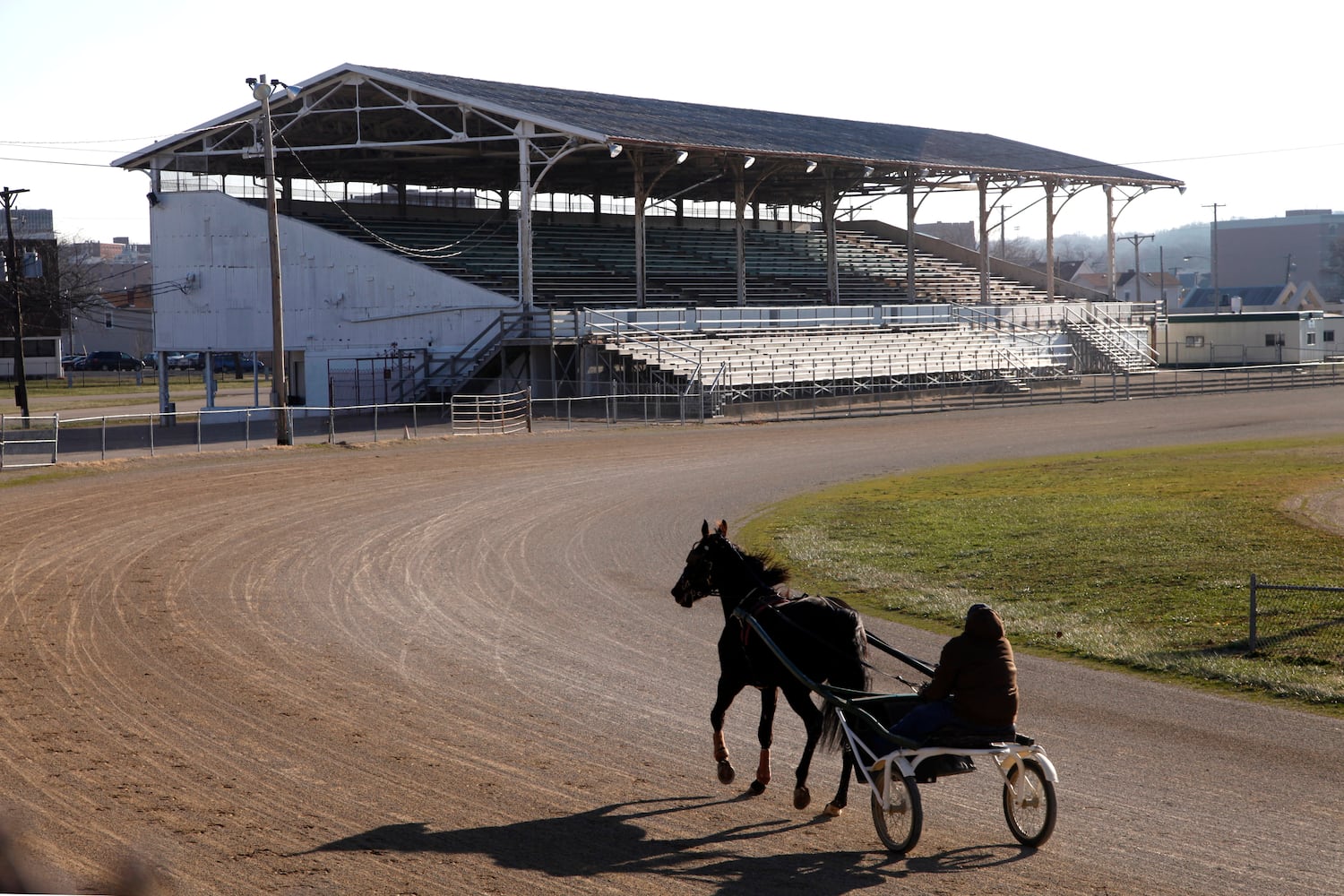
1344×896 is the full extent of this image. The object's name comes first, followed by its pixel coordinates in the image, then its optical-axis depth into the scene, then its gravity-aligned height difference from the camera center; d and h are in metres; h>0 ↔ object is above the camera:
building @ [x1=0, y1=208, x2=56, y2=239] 136.62 +17.68
